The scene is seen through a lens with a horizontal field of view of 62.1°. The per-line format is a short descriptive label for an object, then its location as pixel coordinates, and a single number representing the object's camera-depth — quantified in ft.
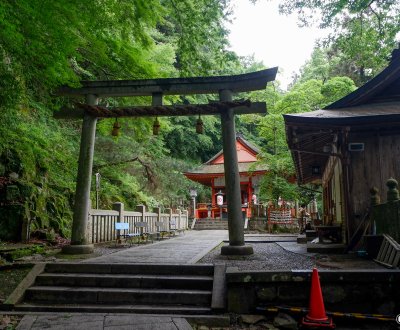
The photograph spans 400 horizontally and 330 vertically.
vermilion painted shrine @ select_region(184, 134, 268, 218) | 97.80
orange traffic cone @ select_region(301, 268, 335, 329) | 13.44
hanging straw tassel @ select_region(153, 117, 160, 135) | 29.56
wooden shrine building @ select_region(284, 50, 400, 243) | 25.53
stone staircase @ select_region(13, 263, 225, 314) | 16.88
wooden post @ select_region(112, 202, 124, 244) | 39.27
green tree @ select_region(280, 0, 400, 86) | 43.60
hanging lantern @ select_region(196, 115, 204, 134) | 29.14
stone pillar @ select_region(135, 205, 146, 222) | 47.29
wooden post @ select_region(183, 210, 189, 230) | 83.42
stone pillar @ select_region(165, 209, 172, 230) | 64.46
